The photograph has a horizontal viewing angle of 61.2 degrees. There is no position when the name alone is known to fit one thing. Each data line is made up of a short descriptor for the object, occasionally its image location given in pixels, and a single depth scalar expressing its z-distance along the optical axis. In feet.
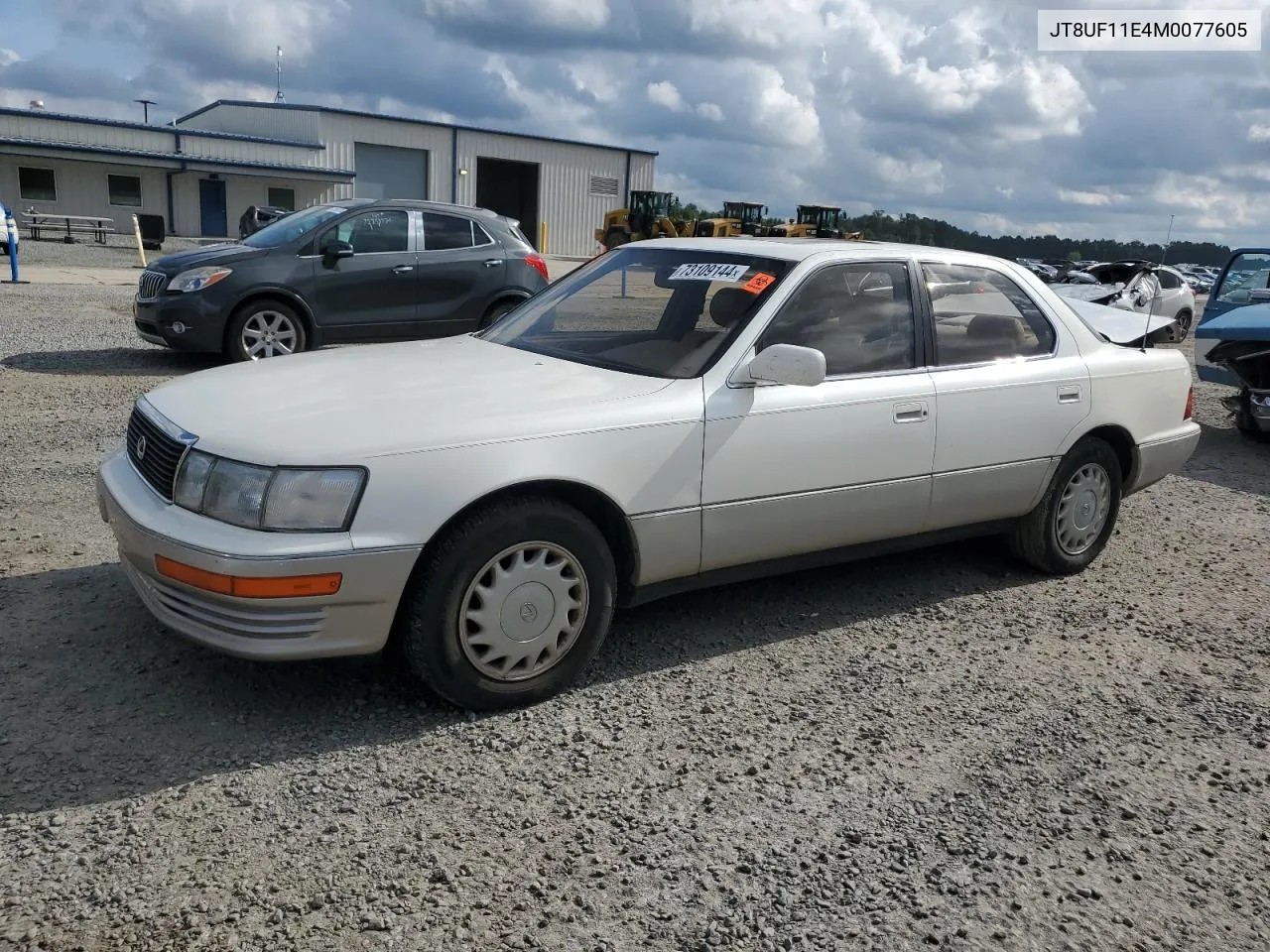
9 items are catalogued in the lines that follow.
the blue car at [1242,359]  30.68
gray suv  31.65
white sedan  10.71
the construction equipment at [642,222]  120.91
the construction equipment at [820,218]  130.79
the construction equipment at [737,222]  116.37
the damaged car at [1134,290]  57.36
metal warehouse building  127.03
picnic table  109.50
